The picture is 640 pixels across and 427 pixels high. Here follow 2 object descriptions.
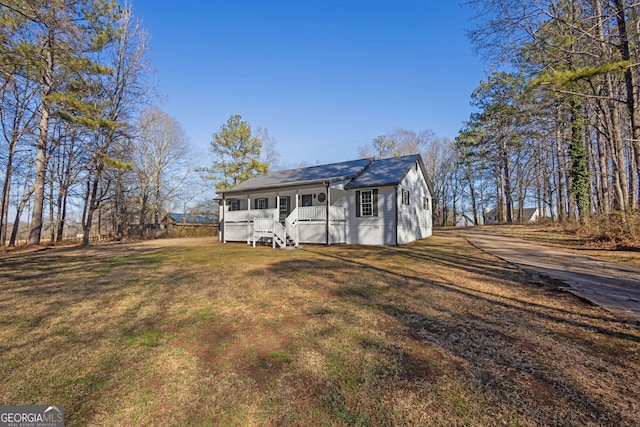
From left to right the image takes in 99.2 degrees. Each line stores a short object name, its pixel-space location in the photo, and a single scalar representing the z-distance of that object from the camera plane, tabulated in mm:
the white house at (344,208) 14250
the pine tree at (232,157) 29328
